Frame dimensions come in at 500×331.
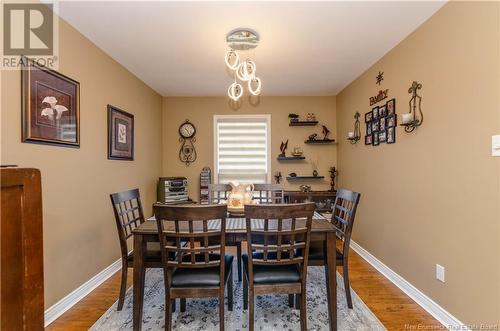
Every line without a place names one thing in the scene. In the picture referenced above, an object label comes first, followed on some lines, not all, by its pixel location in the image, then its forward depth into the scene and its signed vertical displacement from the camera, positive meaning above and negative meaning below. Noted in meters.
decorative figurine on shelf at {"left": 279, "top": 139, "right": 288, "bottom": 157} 4.68 +0.32
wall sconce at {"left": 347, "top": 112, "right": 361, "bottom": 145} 3.73 +0.47
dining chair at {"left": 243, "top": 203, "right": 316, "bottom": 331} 1.60 -0.66
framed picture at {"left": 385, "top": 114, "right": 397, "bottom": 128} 2.74 +0.48
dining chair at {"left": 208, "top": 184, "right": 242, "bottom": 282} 3.19 -0.30
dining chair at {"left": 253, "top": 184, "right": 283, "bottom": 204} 3.20 -0.32
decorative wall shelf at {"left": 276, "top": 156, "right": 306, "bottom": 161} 4.61 +0.13
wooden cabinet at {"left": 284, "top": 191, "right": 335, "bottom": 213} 4.37 -0.58
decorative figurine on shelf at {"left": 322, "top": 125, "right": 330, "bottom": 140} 4.66 +0.59
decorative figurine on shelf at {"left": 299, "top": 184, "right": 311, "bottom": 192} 4.51 -0.42
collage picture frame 2.77 +0.49
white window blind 4.73 +0.32
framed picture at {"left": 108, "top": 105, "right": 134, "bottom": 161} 2.98 +0.40
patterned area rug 1.98 -1.26
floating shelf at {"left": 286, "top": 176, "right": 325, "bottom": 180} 4.63 -0.22
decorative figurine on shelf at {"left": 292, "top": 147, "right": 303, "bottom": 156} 4.62 +0.24
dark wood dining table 1.83 -0.67
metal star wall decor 3.02 +1.07
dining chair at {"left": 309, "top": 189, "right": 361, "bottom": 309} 2.11 -0.65
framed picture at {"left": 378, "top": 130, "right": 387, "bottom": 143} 2.94 +0.34
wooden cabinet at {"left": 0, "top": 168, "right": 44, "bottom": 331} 0.64 -0.23
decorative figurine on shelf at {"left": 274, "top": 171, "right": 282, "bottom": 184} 4.65 -0.22
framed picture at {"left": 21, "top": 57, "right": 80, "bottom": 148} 1.88 +0.49
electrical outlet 2.07 -0.90
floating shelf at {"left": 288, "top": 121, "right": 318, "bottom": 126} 4.62 +0.77
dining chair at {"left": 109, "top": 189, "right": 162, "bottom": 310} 2.09 -0.75
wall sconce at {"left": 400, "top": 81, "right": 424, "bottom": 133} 2.34 +0.48
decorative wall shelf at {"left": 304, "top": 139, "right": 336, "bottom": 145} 4.58 +0.44
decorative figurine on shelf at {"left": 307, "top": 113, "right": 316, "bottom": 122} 4.66 +0.87
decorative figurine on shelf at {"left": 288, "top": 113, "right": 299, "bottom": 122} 4.65 +0.89
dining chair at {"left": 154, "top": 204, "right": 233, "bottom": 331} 1.57 -0.66
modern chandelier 2.32 +1.24
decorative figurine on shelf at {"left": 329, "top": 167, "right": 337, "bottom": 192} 4.65 -0.19
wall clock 4.72 +0.31
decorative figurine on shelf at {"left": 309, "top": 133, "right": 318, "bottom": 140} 4.63 +0.53
